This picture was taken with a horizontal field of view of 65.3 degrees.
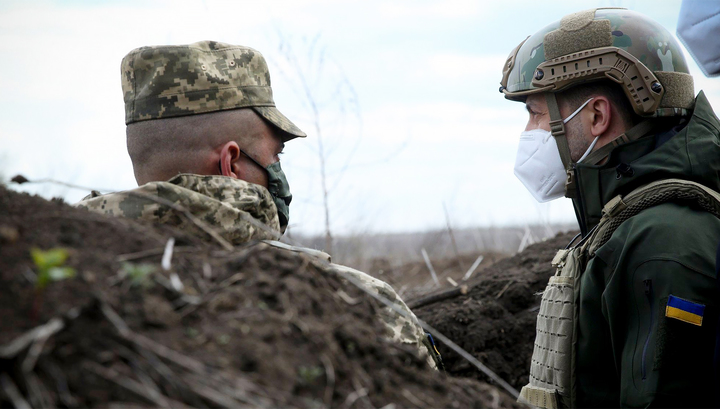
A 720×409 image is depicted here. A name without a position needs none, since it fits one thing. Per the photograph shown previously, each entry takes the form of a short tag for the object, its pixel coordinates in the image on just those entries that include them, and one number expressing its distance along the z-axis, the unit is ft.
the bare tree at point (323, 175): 29.23
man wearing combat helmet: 7.72
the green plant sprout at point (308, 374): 3.76
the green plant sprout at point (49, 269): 3.28
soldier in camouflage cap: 8.55
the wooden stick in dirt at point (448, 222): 31.31
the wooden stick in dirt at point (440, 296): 17.94
